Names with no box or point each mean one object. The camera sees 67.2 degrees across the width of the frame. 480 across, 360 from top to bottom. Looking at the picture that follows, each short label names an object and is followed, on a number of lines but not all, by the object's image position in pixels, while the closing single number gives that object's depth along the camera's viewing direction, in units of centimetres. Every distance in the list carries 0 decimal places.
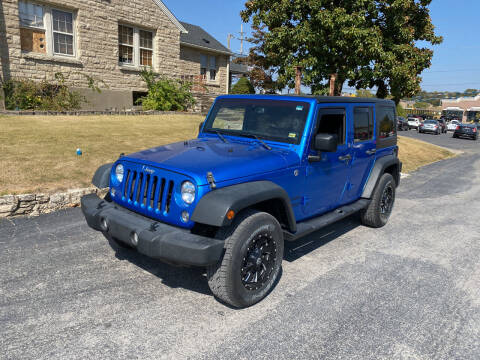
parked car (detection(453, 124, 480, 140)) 3294
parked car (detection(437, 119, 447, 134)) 3914
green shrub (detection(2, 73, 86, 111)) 1343
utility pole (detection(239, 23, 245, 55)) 5462
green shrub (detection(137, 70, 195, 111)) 1702
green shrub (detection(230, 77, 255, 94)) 2452
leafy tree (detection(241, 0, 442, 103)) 1327
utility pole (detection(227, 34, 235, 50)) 5428
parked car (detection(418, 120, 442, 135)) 3650
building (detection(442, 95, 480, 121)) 8188
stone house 1398
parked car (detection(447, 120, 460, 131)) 4374
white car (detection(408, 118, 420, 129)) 4054
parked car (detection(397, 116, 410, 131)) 3815
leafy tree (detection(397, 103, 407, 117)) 5288
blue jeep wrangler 317
